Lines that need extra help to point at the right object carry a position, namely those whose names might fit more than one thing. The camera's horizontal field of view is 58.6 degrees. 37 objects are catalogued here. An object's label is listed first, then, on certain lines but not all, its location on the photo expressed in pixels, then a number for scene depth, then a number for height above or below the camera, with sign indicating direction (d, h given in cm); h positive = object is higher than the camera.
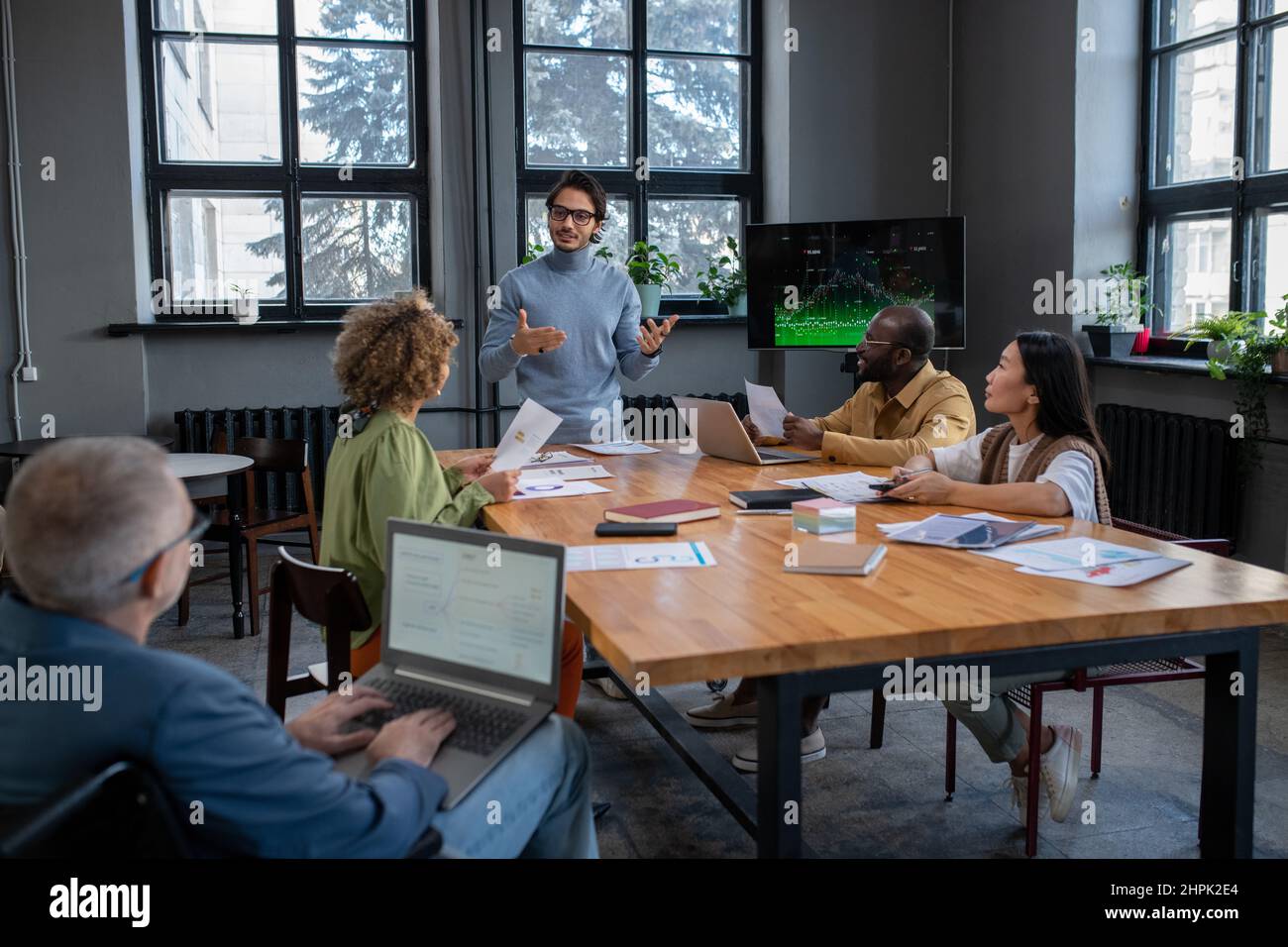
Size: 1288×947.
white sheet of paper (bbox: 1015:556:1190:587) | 203 -43
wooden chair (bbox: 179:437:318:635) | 450 -69
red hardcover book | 262 -41
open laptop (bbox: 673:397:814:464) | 350 -31
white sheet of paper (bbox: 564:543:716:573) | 223 -44
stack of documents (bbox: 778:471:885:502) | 291 -40
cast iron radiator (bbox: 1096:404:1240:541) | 452 -58
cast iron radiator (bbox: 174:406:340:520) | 565 -45
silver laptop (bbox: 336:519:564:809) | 170 -47
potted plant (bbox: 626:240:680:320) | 591 +32
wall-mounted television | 539 +27
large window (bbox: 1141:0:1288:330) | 464 +74
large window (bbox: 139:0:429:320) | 577 +95
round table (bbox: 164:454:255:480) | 412 -47
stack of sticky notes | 249 -40
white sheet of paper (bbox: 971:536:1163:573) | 216 -43
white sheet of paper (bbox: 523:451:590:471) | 361 -39
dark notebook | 280 -40
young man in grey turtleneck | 381 +4
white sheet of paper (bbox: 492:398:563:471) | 308 -26
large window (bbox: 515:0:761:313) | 611 +119
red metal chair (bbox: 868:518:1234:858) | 247 -78
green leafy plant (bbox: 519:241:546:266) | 590 +45
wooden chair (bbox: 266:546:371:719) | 221 -52
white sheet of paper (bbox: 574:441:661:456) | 383 -38
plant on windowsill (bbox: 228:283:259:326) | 585 +17
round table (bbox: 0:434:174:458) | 462 -44
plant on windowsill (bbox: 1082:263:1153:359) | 512 +8
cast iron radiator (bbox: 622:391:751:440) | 627 -39
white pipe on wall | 527 +50
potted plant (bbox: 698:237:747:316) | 624 +26
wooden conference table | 171 -45
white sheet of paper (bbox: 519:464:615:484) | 331 -40
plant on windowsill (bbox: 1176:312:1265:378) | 439 -1
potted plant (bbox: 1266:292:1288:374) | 425 -6
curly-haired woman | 239 -24
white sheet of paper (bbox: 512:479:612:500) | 305 -41
